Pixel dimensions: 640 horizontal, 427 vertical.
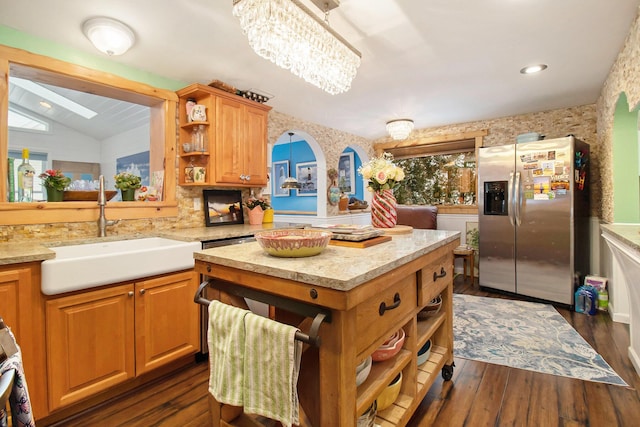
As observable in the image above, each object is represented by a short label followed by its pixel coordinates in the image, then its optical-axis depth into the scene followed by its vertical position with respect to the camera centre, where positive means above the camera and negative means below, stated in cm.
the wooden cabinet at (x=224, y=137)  288 +71
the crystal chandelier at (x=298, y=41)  151 +91
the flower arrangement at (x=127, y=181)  268 +26
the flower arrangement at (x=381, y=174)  213 +24
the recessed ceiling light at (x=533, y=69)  279 +125
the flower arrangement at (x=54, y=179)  228 +24
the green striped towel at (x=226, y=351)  112 -52
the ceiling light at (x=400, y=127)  421 +110
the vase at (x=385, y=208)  219 +0
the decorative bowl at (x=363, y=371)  121 -64
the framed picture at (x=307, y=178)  660 +68
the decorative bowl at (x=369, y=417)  125 -85
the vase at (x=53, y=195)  228 +12
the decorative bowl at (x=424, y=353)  175 -83
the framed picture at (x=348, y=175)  653 +70
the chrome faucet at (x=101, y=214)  238 -2
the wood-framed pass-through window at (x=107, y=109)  206 +99
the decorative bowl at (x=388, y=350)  141 -64
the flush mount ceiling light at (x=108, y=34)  199 +116
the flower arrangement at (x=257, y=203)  339 +7
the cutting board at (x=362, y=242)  150 -17
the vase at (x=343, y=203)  529 +10
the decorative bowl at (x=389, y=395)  141 -85
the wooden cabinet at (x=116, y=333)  170 -75
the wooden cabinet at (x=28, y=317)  156 -54
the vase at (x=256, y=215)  338 -6
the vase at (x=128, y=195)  270 +14
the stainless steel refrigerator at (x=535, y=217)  340 -12
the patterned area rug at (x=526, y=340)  222 -113
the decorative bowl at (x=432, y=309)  189 -63
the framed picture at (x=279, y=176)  707 +78
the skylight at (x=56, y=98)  428 +171
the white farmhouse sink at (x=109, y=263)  165 -31
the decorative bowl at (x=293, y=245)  122 -14
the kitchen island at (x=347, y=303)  98 -35
